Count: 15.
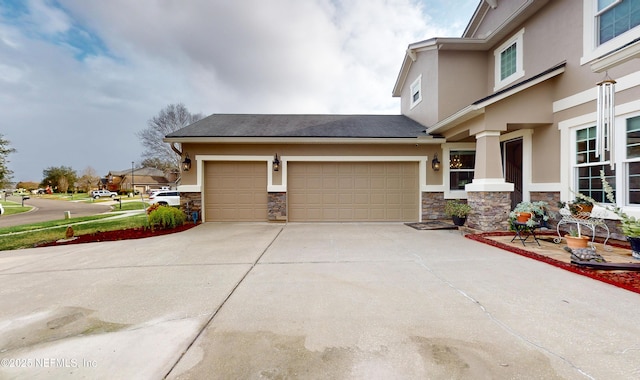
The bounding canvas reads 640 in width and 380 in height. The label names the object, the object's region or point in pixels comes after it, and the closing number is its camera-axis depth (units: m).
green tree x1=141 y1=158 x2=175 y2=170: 27.17
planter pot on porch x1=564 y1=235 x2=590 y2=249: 4.50
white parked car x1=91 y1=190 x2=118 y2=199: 33.46
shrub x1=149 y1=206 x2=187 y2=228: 7.61
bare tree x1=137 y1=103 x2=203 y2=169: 25.55
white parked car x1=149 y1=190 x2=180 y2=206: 16.11
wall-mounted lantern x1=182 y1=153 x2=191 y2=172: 8.78
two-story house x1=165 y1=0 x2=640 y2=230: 6.35
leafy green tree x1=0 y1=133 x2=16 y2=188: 16.97
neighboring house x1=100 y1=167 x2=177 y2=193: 49.19
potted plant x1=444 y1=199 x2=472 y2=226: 7.16
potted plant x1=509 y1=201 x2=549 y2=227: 5.23
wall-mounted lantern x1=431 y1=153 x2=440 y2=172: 8.79
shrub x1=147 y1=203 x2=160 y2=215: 7.96
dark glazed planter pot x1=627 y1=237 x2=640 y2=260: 4.03
